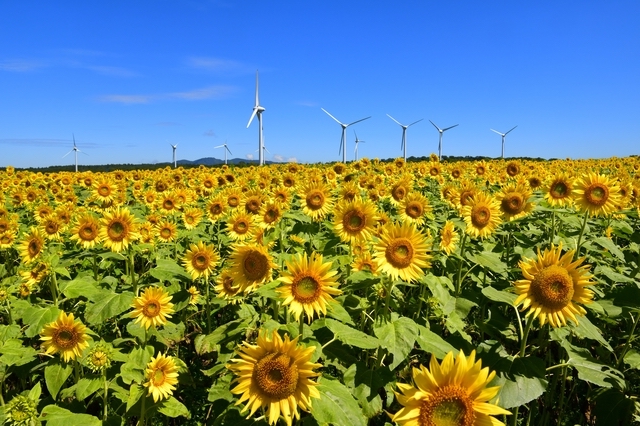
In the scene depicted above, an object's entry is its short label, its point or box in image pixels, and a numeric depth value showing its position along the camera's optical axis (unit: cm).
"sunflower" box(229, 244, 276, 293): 338
